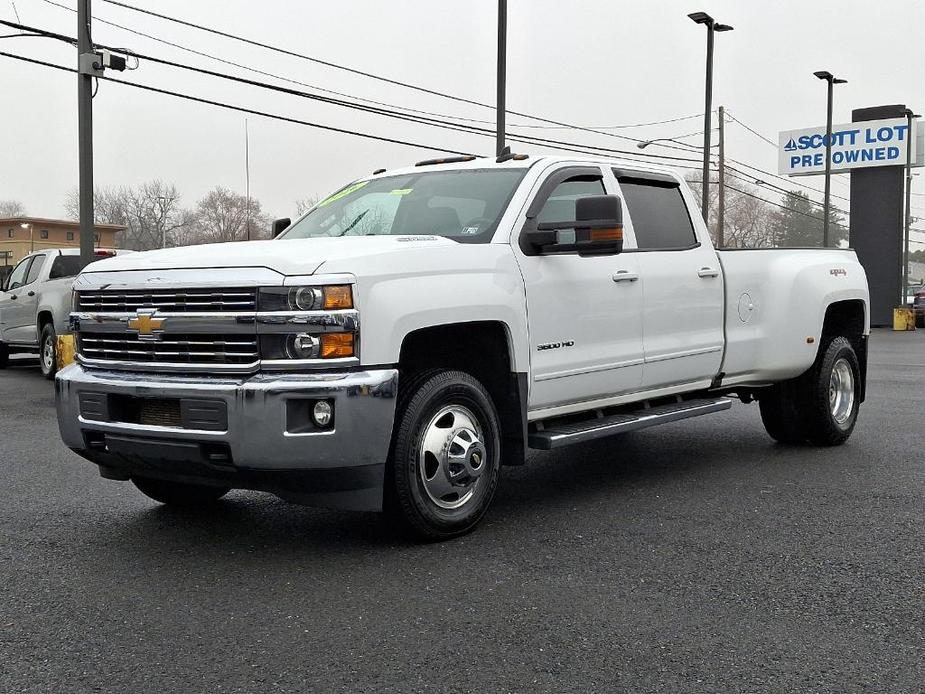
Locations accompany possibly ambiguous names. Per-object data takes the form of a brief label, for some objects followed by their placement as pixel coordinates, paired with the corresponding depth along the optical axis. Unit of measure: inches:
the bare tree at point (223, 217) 2529.5
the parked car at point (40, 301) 610.5
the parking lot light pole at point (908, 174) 1585.0
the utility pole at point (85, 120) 636.7
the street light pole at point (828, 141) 1425.6
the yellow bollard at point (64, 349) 548.2
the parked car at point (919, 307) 1425.9
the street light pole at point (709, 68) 1071.6
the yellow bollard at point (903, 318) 1331.3
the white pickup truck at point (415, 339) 186.2
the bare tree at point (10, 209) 4611.2
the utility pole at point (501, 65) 740.0
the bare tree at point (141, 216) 3282.5
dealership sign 1569.9
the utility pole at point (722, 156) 1852.6
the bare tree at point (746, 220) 3983.8
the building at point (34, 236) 3164.4
